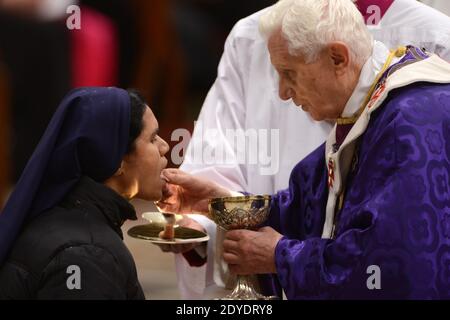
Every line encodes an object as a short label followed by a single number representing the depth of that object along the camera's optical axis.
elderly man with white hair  9.04
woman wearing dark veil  8.48
